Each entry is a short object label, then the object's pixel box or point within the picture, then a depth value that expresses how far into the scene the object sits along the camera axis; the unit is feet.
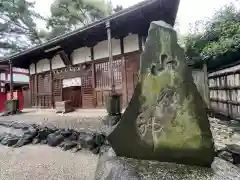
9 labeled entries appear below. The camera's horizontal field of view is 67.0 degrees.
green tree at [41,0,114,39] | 56.90
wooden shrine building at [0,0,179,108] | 21.31
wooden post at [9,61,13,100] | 37.27
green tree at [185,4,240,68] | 28.07
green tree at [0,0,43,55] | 54.65
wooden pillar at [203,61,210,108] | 24.62
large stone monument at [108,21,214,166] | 6.88
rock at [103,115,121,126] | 18.18
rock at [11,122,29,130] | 23.88
